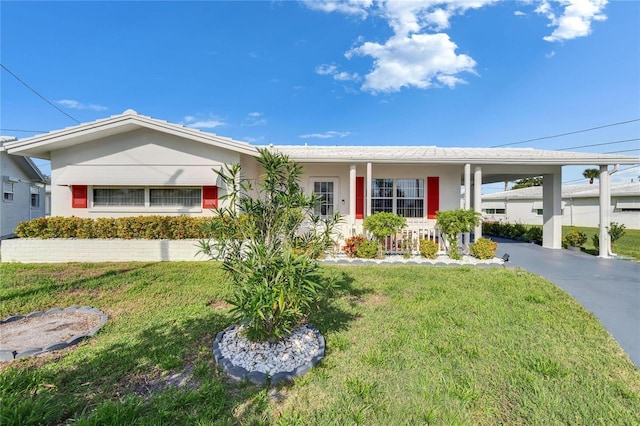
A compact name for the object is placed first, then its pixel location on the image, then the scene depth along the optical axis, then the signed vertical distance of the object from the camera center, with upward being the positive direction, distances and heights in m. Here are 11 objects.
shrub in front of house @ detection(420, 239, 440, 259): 9.09 -1.29
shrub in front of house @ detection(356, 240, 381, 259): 9.10 -1.30
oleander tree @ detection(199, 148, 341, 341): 3.00 -0.49
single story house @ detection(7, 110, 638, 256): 9.53 +1.58
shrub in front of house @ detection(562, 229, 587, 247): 10.62 -1.13
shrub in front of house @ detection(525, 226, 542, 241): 12.45 -1.09
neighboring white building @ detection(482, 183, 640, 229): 22.16 +0.56
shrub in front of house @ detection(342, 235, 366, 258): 9.34 -1.18
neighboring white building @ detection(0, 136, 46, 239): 13.64 +1.24
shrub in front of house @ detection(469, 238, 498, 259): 8.80 -1.25
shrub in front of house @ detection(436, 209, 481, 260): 8.68 -0.42
